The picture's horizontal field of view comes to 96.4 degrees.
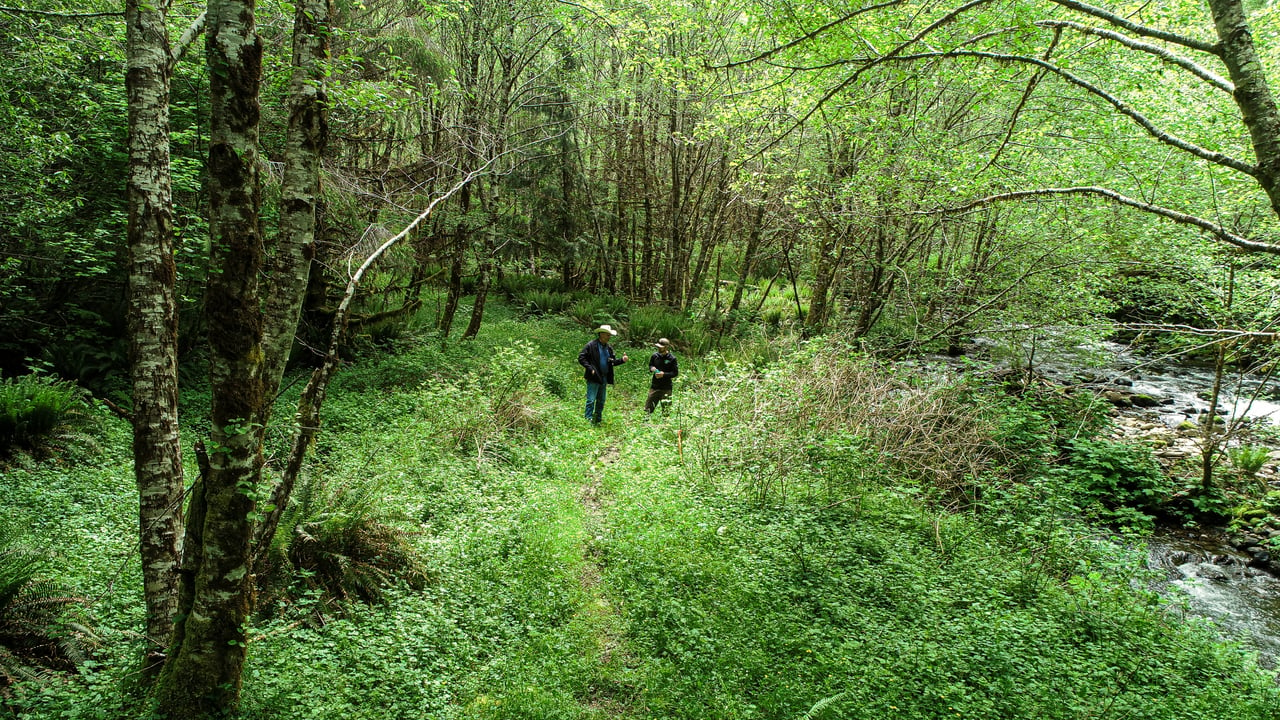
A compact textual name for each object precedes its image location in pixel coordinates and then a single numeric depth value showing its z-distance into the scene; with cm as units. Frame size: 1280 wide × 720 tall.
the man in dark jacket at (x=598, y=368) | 997
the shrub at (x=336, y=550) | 473
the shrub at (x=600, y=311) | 1750
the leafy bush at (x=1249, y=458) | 957
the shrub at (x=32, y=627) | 350
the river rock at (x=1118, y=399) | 1363
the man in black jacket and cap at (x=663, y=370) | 1066
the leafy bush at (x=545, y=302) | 1898
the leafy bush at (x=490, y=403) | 827
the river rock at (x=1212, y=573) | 775
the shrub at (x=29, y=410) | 584
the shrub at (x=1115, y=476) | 897
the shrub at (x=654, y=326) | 1592
